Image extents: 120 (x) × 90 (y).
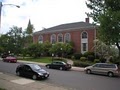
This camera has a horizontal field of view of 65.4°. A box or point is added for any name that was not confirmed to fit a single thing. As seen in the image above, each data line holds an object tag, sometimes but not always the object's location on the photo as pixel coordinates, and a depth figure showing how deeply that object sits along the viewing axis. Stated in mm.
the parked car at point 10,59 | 21439
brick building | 23487
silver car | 12161
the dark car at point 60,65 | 14639
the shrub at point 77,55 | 22632
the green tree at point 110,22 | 12347
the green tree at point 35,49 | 25100
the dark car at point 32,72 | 9486
